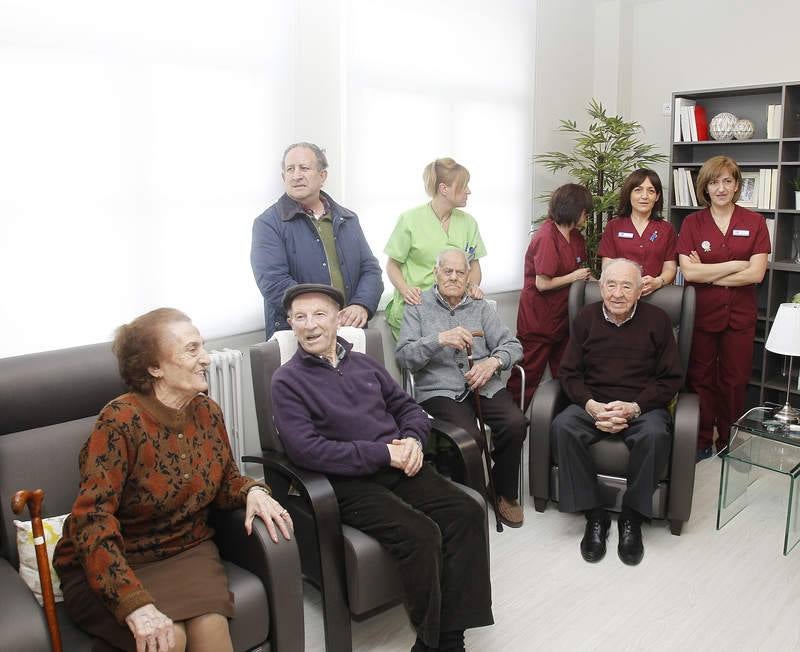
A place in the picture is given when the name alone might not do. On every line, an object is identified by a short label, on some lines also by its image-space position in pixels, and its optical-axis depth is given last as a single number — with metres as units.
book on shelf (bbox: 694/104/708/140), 4.77
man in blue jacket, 3.14
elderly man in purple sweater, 2.20
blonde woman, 3.65
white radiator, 3.21
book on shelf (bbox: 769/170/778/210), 4.44
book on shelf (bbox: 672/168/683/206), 4.86
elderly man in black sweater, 2.98
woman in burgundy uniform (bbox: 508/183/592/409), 4.11
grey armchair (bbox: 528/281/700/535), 3.01
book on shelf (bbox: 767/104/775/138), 4.46
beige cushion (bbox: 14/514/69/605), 1.86
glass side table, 3.01
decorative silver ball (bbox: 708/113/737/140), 4.66
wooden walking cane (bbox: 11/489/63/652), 1.67
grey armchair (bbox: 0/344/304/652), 1.92
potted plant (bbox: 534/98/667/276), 4.77
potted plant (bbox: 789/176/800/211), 4.42
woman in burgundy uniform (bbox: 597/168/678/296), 3.90
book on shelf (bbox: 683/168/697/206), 4.82
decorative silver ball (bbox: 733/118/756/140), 4.64
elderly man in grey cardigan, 3.17
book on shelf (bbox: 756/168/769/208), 4.49
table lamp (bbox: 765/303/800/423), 3.16
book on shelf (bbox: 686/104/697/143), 4.75
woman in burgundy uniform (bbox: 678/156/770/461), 3.81
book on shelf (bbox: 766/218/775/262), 4.45
